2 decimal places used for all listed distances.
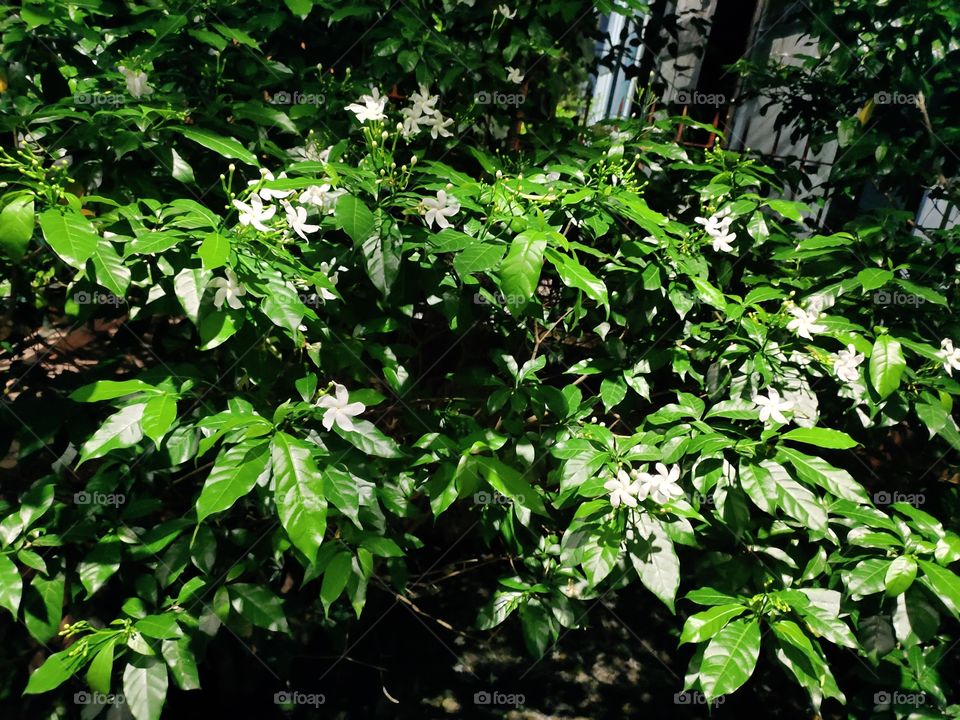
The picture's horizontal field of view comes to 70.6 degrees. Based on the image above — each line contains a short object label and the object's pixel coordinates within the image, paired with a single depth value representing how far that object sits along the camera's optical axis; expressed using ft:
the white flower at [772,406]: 5.20
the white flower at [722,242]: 6.65
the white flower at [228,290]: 4.51
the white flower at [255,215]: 4.66
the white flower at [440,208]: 5.42
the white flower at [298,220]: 4.92
